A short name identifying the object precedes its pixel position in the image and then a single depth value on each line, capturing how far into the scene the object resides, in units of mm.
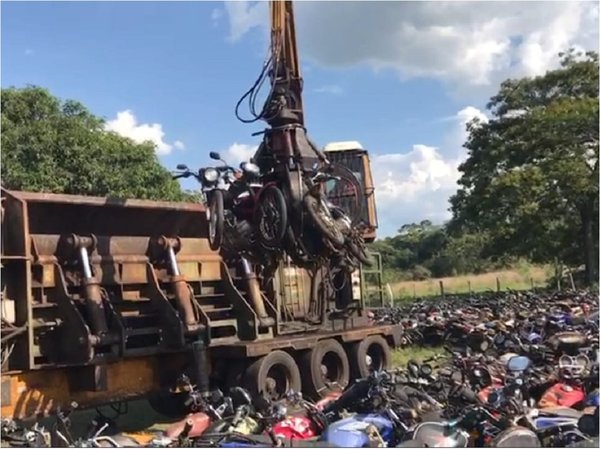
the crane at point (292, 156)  9368
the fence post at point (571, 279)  24697
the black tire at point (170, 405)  9734
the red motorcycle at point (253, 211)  9109
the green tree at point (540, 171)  25344
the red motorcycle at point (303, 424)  6863
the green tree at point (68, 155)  20312
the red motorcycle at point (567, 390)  7660
